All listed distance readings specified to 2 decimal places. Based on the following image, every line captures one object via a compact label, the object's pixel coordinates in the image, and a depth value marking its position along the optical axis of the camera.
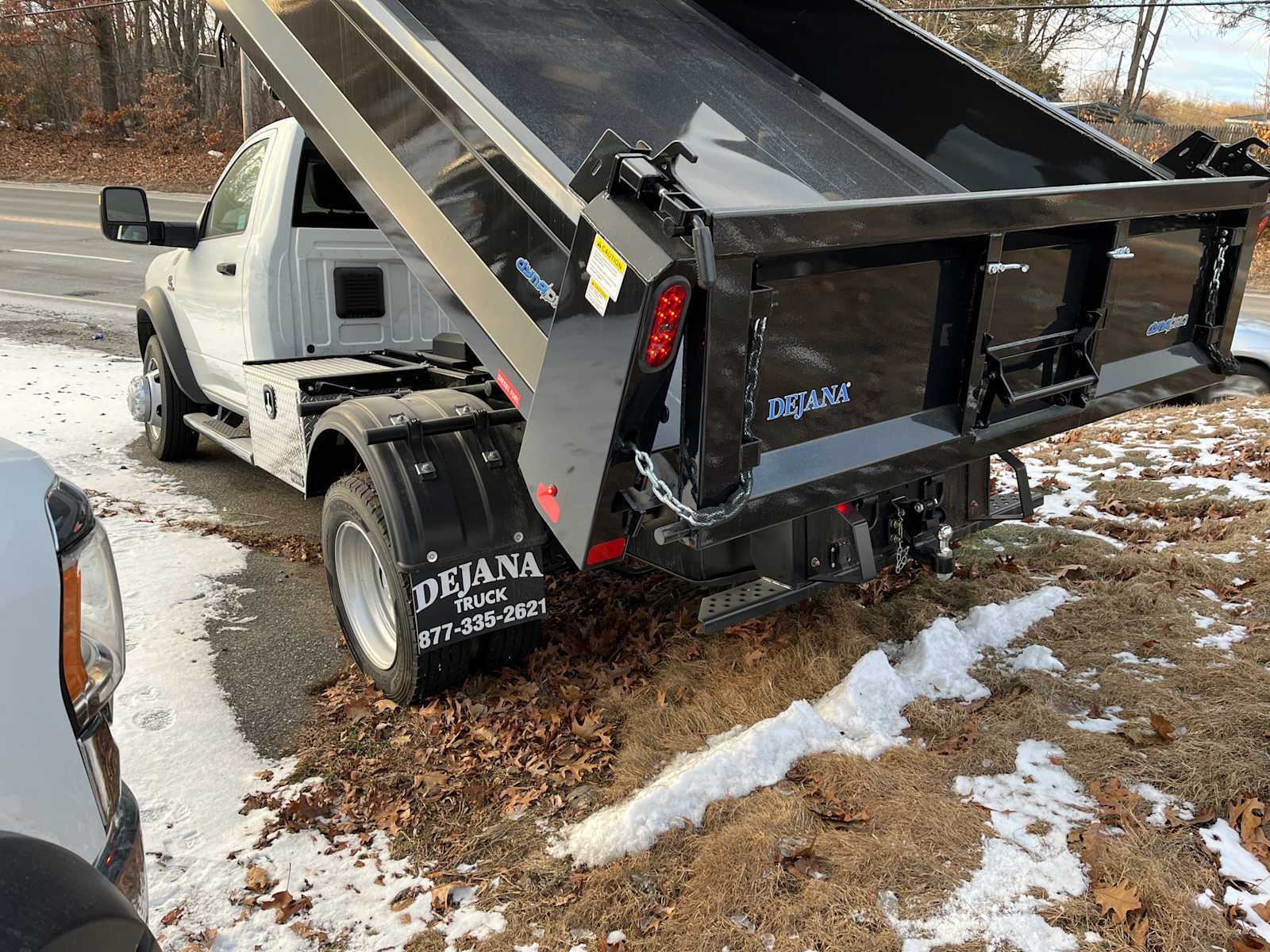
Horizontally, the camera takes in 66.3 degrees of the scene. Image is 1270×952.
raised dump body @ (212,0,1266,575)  2.50
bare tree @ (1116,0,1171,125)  31.27
